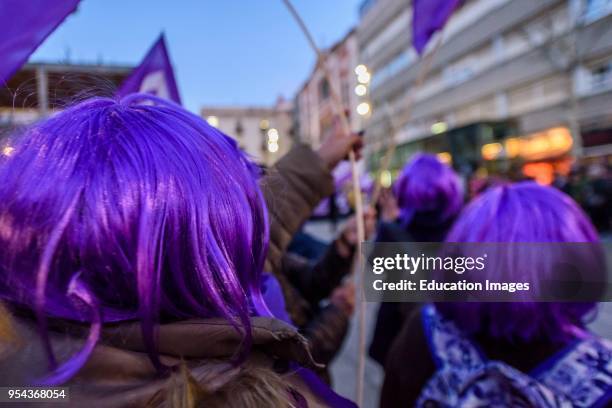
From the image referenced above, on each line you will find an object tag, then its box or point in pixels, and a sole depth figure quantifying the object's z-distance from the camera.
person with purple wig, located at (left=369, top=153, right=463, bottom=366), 2.23
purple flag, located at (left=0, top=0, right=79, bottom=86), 1.10
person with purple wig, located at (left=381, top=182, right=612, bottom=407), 0.92
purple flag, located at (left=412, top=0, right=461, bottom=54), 1.66
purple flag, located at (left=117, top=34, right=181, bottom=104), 2.16
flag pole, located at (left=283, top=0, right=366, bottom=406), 1.23
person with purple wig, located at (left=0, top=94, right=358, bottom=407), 0.53
